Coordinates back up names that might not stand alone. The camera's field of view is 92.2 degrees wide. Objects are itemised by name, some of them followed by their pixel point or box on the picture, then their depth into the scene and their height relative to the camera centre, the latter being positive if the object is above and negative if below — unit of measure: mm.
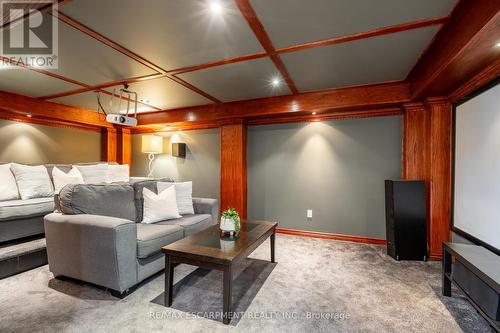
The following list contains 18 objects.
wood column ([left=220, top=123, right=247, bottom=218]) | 4215 -56
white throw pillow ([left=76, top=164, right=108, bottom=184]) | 4003 -136
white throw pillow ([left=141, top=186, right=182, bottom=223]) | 2807 -500
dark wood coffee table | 1752 -688
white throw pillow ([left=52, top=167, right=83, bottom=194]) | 3576 -209
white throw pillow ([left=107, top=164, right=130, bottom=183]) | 4366 -159
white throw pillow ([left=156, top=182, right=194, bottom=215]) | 3227 -420
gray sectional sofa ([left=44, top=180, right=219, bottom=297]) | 1999 -680
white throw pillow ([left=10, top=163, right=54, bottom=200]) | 3275 -244
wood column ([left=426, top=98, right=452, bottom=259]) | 2900 -80
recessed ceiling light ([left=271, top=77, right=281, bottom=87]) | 3023 +1080
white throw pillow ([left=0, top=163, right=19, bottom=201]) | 3092 -273
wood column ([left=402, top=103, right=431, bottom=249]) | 3095 +286
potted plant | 2303 -560
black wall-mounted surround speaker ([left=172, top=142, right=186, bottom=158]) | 4777 +309
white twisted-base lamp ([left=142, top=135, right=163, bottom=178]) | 4844 +415
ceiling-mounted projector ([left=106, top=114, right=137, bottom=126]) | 3277 +640
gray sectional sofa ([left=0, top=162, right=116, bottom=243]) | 2715 -627
